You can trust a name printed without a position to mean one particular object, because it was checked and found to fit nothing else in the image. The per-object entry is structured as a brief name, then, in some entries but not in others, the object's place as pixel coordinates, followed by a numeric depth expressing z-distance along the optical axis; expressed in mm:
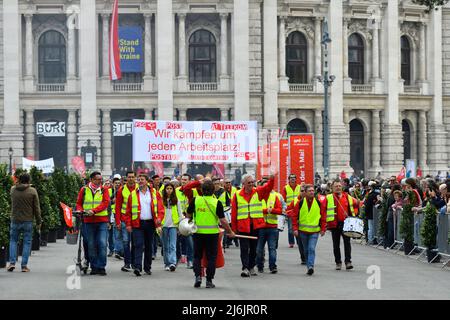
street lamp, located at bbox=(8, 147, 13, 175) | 61038
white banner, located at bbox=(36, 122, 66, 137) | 65875
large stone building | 65875
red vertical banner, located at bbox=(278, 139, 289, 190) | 41531
